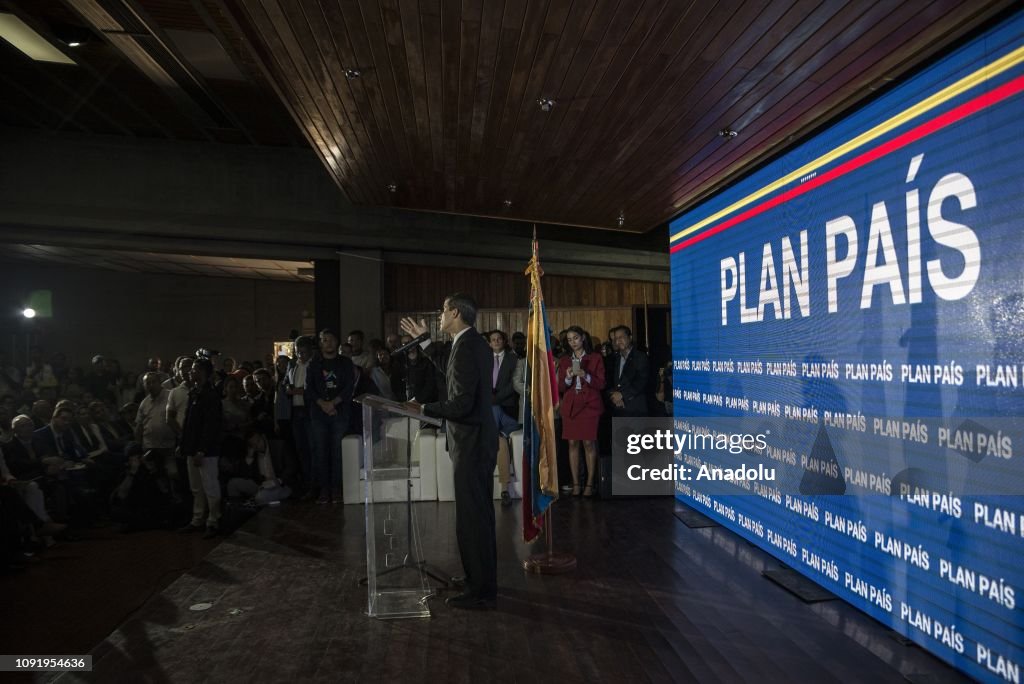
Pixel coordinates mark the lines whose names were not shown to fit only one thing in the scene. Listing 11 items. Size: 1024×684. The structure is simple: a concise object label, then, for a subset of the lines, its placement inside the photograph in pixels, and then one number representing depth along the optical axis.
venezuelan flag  4.60
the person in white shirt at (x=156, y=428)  6.41
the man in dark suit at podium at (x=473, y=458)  3.80
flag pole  4.55
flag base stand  4.54
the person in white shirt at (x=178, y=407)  6.33
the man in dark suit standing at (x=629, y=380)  6.71
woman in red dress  6.71
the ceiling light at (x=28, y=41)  6.68
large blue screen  2.82
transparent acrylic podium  3.85
